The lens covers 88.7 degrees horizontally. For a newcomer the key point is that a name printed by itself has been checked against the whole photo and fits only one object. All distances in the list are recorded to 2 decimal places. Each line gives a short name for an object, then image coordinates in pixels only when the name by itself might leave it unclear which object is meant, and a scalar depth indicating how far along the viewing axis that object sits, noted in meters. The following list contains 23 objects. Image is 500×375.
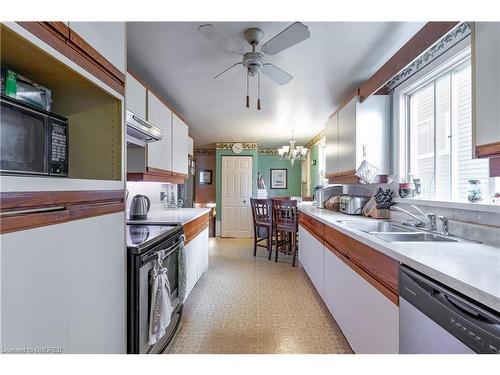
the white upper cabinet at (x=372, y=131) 2.65
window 1.79
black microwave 0.81
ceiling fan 1.64
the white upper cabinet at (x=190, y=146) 4.71
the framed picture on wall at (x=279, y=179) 7.30
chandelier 4.91
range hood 1.81
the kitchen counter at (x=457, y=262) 0.79
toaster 2.86
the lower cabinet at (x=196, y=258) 2.60
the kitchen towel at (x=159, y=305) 1.52
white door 6.36
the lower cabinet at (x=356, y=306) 1.28
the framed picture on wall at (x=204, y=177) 7.00
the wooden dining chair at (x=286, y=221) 3.94
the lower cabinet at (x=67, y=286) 0.73
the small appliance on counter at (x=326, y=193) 3.97
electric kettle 2.50
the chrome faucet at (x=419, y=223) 1.88
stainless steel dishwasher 0.76
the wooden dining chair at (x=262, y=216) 4.37
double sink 1.69
